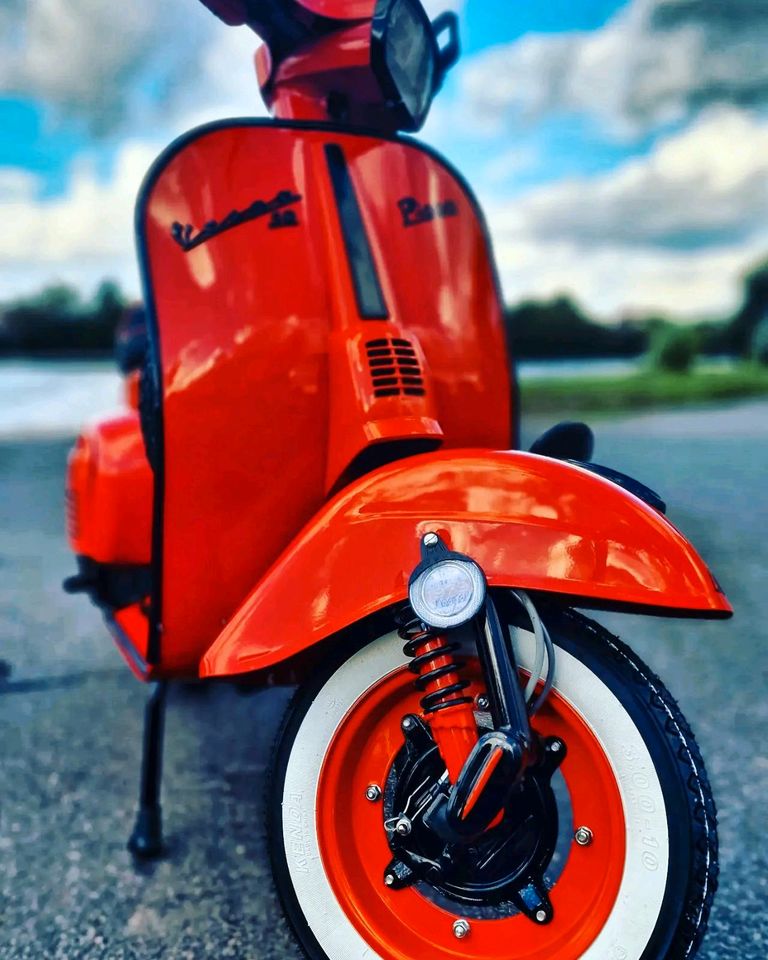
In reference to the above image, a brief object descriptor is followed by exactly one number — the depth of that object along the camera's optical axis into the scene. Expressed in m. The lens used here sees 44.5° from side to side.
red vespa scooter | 1.15
